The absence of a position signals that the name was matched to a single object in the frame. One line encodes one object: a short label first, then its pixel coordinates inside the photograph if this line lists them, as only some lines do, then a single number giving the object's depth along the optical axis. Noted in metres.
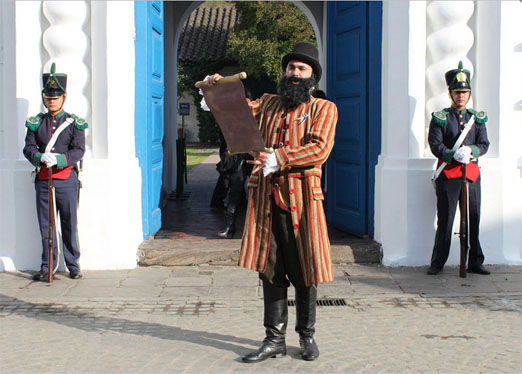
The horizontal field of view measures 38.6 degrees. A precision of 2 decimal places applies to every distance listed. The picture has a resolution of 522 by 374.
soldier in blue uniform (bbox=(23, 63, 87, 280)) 7.16
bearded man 4.74
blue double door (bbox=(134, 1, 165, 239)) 8.16
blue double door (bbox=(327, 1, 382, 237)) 8.23
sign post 13.43
